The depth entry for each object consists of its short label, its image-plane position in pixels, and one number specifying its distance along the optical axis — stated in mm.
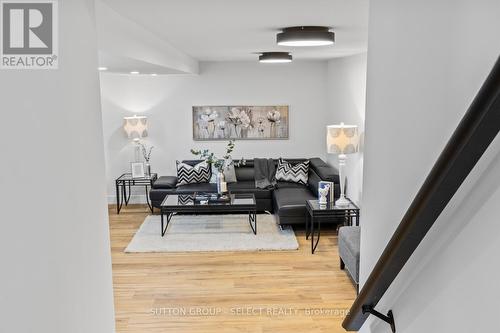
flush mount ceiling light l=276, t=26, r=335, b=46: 3291
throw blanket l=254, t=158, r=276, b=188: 7921
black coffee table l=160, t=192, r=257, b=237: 6418
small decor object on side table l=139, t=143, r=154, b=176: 8281
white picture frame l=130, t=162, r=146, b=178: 8016
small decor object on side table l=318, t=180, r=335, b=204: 6016
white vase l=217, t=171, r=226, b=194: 6848
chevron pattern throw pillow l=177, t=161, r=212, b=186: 7906
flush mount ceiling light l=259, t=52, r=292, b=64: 5832
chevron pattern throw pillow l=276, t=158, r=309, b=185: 7703
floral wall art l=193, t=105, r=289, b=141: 8305
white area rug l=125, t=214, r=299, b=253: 6062
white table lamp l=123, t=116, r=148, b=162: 7734
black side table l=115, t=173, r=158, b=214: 7797
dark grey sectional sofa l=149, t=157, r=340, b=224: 6531
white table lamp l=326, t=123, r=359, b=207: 5992
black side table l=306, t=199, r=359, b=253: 5895
